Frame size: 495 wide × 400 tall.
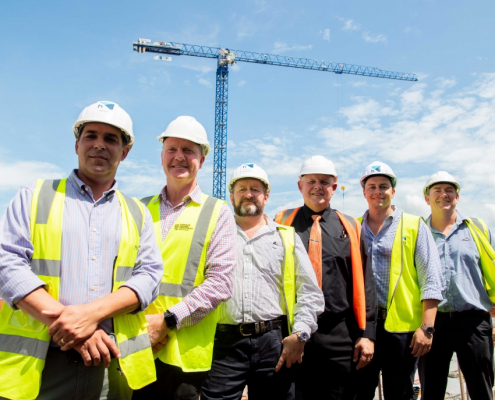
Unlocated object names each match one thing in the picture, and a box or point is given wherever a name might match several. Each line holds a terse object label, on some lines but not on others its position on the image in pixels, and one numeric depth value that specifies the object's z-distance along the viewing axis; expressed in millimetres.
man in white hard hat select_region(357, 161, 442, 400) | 3689
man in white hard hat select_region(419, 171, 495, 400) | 4113
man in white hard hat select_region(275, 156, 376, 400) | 3424
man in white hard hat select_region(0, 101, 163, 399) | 1946
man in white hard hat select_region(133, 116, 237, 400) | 2547
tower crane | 44844
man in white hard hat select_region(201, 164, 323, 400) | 3016
